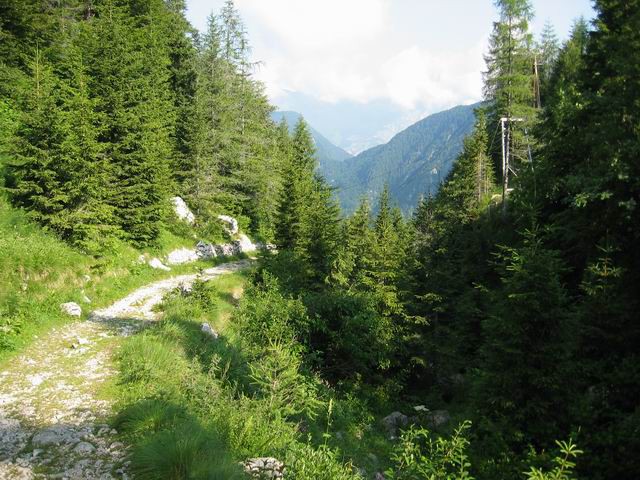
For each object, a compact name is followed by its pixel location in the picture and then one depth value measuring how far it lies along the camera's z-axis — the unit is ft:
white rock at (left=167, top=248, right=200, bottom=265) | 83.51
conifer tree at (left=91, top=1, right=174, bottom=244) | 69.15
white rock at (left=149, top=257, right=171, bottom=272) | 74.43
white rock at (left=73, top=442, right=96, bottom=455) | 20.57
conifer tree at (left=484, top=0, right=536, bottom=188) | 91.66
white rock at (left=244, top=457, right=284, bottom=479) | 18.53
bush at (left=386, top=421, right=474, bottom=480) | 14.58
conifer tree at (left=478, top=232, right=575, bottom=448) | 28.02
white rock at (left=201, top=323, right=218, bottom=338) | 46.35
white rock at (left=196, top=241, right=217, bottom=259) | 96.84
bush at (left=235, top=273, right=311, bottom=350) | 50.52
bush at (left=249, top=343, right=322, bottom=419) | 25.44
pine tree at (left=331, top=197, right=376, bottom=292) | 78.17
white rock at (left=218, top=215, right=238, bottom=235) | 115.24
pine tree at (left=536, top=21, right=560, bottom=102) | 166.71
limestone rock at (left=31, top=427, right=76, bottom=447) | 21.17
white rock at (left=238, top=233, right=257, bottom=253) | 118.11
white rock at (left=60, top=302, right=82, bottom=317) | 43.06
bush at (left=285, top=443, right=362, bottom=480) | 17.04
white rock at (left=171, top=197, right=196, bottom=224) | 95.31
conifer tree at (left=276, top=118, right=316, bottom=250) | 83.92
